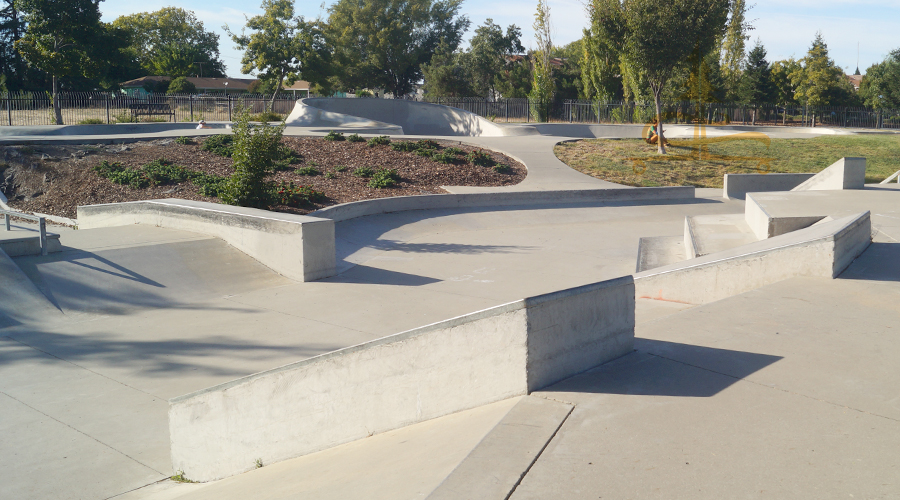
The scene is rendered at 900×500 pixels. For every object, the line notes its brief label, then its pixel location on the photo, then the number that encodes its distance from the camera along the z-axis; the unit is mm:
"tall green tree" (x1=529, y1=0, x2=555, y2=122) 42438
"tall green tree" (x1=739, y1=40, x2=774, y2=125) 55344
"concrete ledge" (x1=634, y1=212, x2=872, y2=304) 6508
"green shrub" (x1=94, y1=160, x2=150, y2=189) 14336
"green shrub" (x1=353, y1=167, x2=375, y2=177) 16125
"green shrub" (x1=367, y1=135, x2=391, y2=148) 19172
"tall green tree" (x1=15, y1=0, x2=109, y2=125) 29578
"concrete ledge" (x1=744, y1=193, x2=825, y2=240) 8727
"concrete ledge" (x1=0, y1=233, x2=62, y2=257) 8359
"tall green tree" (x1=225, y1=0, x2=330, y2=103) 42219
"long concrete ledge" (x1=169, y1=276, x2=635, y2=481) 3709
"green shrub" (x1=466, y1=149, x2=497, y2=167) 19125
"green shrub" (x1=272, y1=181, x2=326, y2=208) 12508
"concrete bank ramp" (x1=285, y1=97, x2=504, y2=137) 32875
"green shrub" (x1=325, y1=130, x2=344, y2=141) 19859
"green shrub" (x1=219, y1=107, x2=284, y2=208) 11062
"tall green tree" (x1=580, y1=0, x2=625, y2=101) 42750
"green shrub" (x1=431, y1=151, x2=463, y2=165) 18547
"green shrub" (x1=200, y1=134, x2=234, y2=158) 16938
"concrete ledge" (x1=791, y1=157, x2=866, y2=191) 14008
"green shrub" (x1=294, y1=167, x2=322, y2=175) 15781
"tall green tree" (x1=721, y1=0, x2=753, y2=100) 51625
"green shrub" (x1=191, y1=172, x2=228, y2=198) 13258
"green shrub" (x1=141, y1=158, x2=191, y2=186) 14383
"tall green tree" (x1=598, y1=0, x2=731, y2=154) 22609
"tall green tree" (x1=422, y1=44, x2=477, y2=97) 61375
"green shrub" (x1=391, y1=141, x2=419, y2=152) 19172
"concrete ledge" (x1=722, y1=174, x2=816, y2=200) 18219
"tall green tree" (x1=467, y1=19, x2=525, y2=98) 61188
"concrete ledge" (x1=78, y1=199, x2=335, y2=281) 9133
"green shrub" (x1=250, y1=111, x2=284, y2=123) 30759
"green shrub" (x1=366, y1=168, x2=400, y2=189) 15516
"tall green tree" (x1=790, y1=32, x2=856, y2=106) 51656
